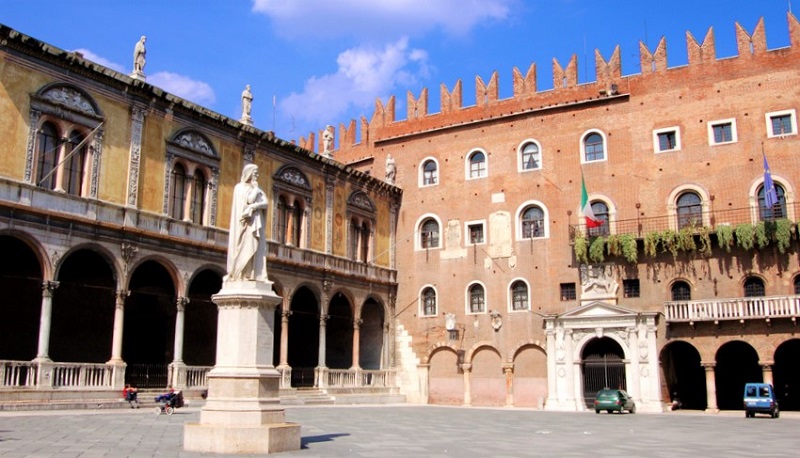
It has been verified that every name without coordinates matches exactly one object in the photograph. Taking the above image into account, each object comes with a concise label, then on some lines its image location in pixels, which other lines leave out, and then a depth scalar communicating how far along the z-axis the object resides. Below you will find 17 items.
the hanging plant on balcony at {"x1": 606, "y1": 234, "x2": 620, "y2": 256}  27.38
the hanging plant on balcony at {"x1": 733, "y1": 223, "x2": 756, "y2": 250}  25.12
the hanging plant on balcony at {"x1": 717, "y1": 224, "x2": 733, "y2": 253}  25.45
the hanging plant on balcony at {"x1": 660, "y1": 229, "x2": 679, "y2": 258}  26.50
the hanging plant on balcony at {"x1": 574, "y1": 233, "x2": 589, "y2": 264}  27.86
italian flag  27.30
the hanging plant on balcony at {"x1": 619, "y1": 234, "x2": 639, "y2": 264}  27.03
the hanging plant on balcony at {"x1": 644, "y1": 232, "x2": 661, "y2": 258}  26.70
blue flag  24.44
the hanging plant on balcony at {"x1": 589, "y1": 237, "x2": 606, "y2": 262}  27.61
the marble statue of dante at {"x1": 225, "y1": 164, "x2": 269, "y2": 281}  11.41
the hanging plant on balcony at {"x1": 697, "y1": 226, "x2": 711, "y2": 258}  25.91
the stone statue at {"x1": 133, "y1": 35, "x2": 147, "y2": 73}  22.45
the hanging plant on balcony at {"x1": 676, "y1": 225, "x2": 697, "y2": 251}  26.22
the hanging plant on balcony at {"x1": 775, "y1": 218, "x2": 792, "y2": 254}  24.70
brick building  25.91
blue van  22.45
